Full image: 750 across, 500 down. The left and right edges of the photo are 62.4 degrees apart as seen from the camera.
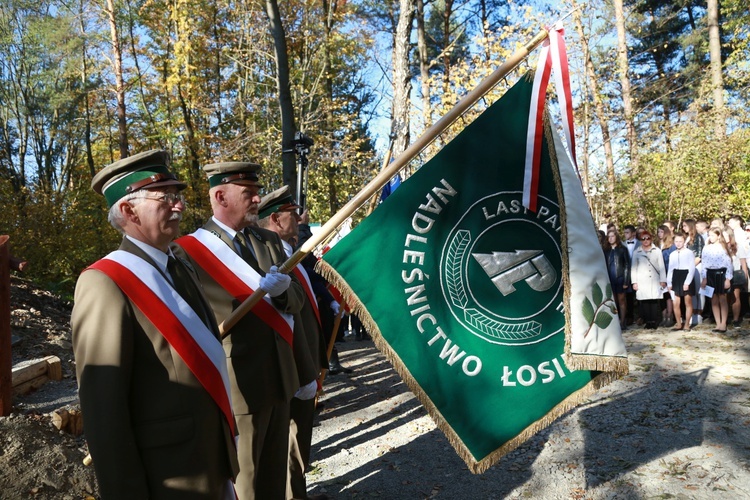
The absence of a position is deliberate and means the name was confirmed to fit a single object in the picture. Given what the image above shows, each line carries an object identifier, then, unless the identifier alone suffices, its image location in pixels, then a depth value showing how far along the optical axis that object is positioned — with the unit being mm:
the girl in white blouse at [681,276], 11008
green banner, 3066
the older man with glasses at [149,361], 2027
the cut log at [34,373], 6551
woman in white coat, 11406
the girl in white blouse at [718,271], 10500
